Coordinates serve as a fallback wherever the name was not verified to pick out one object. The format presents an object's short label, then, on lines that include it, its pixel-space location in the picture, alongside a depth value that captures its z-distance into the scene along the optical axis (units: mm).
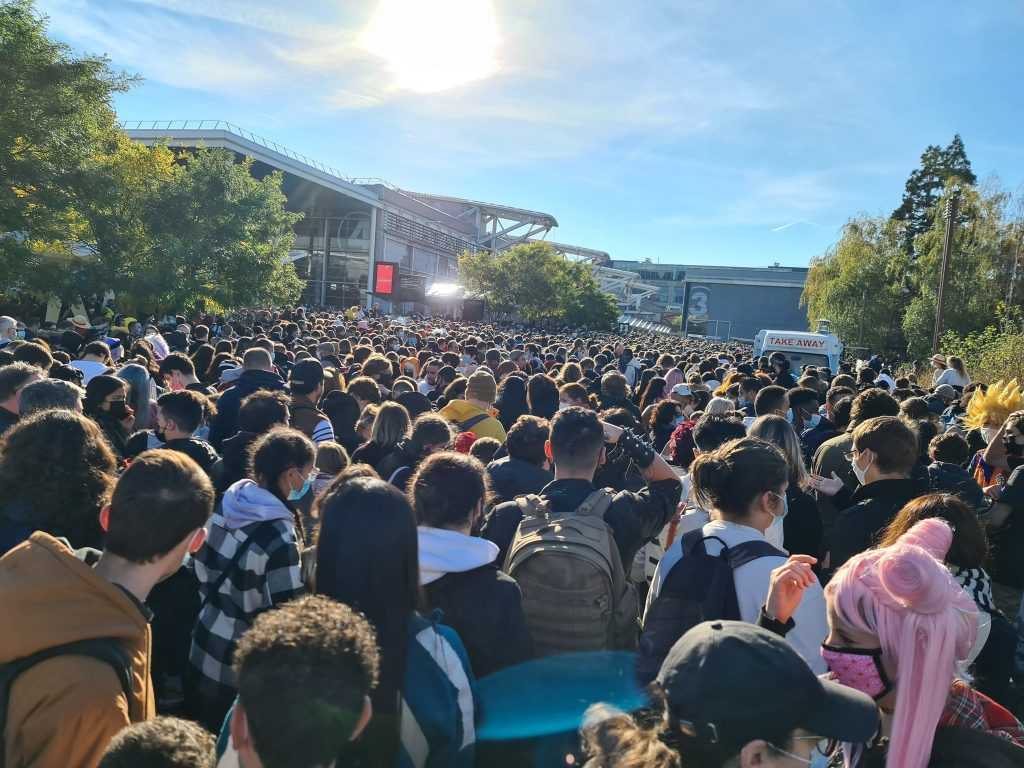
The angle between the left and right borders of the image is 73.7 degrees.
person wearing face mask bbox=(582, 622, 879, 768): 1379
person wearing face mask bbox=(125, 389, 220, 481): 4172
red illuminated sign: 56969
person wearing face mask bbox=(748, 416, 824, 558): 3914
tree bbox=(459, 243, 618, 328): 61156
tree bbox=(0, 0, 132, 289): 15352
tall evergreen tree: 44219
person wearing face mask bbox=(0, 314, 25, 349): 9344
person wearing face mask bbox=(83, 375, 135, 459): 4844
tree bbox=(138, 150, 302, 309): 21562
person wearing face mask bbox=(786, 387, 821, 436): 6840
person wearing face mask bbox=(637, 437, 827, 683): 2299
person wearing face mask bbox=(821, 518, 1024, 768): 1691
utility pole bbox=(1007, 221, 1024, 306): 23703
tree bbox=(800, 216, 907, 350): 32375
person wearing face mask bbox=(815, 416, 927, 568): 3424
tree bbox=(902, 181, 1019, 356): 24422
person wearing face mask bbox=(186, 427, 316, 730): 2602
